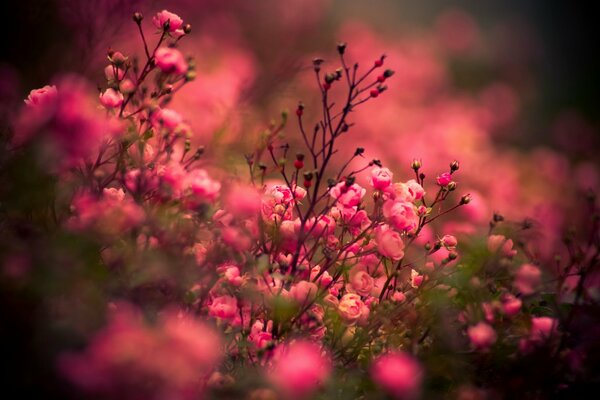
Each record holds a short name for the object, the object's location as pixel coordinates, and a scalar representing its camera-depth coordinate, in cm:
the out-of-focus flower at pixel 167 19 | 310
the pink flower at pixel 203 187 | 302
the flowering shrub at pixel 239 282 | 291
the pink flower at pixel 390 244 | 307
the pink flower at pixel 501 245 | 310
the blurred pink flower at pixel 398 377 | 293
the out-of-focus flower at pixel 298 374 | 291
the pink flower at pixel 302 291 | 305
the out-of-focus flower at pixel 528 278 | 303
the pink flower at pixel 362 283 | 312
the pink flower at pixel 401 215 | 308
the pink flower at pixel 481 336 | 301
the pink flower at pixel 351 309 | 306
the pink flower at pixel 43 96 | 304
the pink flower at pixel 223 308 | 303
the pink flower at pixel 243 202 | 304
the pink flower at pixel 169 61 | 306
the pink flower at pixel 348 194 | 308
